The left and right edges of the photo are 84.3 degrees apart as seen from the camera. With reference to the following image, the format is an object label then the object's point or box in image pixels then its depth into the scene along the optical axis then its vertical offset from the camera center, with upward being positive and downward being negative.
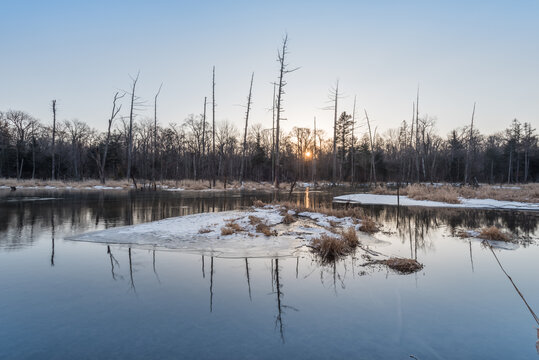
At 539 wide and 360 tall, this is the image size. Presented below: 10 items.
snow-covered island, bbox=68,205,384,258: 7.48 -1.80
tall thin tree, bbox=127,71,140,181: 38.45 +9.23
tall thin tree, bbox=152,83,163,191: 37.41 +8.73
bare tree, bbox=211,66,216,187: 35.37 +9.15
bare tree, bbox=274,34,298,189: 26.30 +9.07
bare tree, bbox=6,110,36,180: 51.88 +7.83
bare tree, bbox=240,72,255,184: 36.33 +8.34
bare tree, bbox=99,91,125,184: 37.81 +7.67
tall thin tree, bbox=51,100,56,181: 40.06 +8.24
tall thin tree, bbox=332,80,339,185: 37.62 +9.65
